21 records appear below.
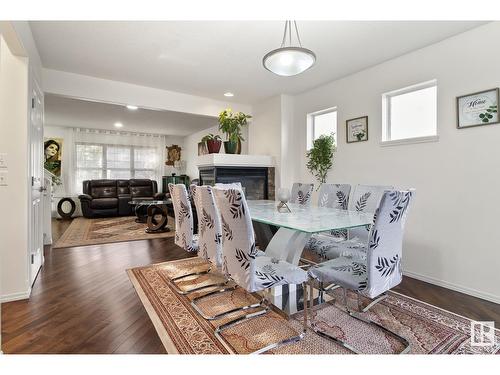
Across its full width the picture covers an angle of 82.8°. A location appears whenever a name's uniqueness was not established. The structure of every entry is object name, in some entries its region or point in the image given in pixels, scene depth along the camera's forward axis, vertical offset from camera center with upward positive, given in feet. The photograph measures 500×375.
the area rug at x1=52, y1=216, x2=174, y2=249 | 14.56 -2.87
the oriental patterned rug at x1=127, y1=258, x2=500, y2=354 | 5.51 -3.19
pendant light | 6.96 +3.17
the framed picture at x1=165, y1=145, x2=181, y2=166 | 28.27 +3.00
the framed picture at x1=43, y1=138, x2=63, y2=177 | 23.31 +2.57
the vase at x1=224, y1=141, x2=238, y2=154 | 15.24 +2.00
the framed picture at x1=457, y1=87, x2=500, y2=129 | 8.06 +2.20
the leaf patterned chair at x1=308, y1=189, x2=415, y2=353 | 5.08 -1.45
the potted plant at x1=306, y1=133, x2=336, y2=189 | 13.35 +1.35
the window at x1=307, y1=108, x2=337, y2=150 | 13.73 +3.02
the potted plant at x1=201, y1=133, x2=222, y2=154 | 15.11 +2.14
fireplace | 14.92 +0.65
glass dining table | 6.22 -0.88
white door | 8.82 +0.14
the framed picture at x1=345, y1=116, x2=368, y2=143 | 11.84 +2.33
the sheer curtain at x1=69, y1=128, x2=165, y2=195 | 24.67 +2.66
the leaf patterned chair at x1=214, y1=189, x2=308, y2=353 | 5.45 -1.53
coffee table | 17.15 -1.97
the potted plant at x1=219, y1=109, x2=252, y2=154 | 14.90 +3.00
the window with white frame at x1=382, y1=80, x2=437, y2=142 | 9.89 +2.61
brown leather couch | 22.81 -0.93
